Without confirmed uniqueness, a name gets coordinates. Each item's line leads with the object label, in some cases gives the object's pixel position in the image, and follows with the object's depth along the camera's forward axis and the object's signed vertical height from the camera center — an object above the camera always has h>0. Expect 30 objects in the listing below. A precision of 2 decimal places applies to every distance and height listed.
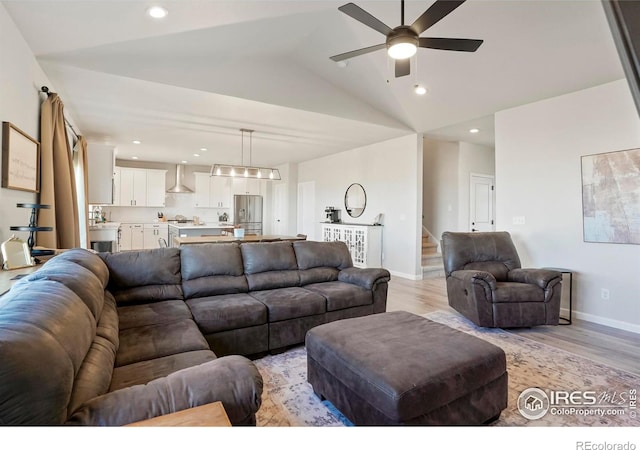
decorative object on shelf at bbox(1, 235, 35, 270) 2.16 -0.21
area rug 1.94 -1.15
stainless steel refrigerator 9.88 +0.41
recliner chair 3.37 -0.75
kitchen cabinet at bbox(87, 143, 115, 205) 5.43 +0.89
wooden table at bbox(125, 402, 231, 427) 0.99 -0.61
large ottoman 1.56 -0.78
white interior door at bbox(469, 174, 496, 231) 6.95 +0.52
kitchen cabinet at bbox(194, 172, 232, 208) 9.61 +1.04
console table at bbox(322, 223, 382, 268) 6.39 -0.33
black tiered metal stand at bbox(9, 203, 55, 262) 2.25 -0.03
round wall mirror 7.13 +0.60
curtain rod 3.15 +1.38
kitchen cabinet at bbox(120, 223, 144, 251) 8.45 -0.29
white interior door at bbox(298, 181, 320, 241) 8.80 +0.47
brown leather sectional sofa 0.97 -0.59
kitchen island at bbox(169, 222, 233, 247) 6.41 -0.11
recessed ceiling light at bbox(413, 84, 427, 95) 4.53 +1.95
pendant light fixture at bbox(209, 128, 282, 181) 5.40 +0.92
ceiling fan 2.14 +1.41
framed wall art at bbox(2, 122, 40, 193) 2.37 +0.52
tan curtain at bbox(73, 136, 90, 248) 4.69 +0.59
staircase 6.21 -0.70
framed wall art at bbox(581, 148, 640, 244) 3.40 +0.33
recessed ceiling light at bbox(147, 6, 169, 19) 2.63 +1.78
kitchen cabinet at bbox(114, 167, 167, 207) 8.45 +1.05
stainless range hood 9.27 +1.19
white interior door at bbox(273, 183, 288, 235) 9.51 +0.51
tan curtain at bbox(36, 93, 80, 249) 3.01 +0.43
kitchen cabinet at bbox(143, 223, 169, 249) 8.68 -0.22
